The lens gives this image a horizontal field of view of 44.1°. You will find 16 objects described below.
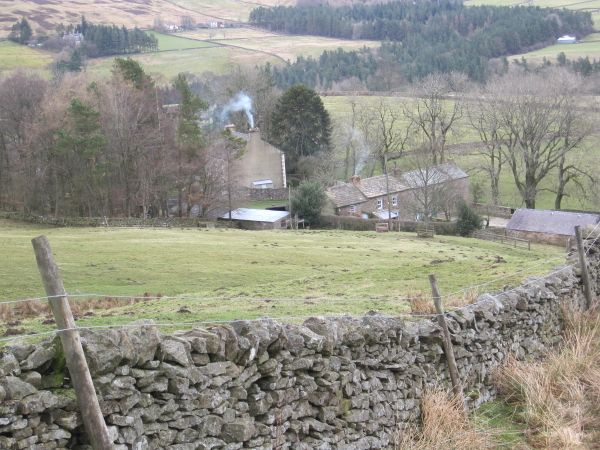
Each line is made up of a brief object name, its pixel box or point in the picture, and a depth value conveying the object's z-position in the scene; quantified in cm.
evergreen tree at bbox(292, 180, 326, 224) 6919
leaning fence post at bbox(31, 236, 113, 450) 732
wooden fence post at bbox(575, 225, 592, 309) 1720
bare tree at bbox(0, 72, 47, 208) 6400
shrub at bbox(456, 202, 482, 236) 6341
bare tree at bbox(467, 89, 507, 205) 7919
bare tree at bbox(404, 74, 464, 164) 8706
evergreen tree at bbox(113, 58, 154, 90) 7375
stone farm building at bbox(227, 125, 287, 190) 8950
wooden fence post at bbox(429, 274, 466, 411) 1262
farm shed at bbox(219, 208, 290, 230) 6900
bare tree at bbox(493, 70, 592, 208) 7500
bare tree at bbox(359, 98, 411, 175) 9631
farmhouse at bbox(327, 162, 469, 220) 7236
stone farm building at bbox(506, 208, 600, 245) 6125
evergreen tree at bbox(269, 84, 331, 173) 9250
